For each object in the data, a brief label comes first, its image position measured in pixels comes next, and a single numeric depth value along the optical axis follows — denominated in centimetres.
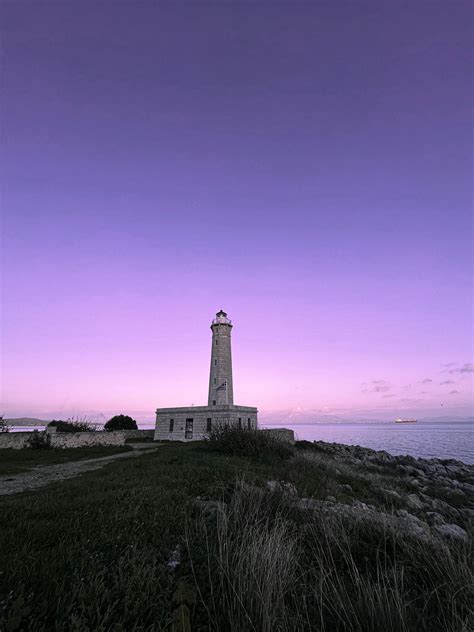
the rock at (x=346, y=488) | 1083
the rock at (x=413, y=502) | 1148
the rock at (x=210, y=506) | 596
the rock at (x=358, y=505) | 781
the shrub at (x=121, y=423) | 4194
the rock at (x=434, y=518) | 902
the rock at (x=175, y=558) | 397
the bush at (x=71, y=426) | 3270
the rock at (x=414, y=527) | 565
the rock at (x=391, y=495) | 1156
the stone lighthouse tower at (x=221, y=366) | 3912
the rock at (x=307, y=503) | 670
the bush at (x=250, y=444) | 1464
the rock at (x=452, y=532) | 649
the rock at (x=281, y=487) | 744
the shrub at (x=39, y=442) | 2516
